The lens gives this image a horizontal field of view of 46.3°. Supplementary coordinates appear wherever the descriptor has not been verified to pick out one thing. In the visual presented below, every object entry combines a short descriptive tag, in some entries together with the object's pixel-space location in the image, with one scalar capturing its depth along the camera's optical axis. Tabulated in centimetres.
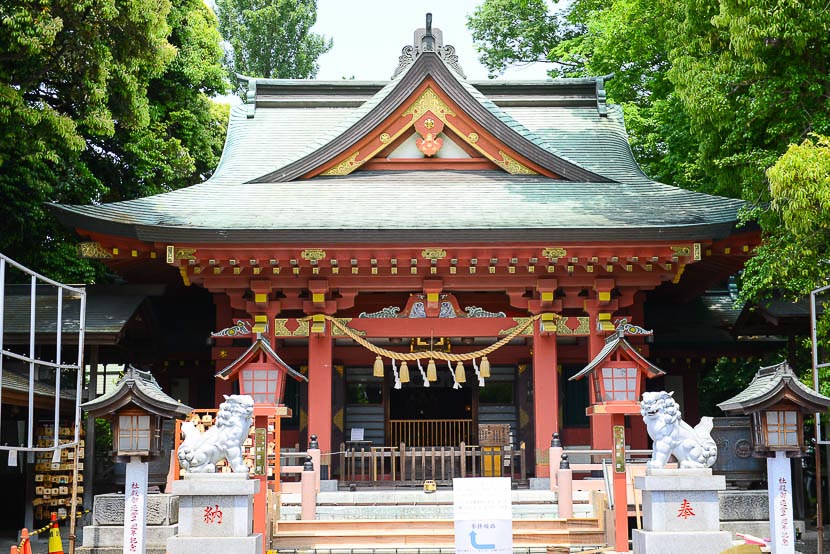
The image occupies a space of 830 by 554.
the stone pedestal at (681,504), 1049
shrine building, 1479
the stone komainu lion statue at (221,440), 1050
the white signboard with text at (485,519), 906
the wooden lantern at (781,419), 1053
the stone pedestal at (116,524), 1188
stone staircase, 1183
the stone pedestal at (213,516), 1035
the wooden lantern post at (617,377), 1218
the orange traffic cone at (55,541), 1159
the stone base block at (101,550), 1188
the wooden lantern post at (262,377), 1291
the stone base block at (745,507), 1195
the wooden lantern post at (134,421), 1052
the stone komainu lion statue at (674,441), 1063
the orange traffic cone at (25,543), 1052
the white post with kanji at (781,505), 1025
